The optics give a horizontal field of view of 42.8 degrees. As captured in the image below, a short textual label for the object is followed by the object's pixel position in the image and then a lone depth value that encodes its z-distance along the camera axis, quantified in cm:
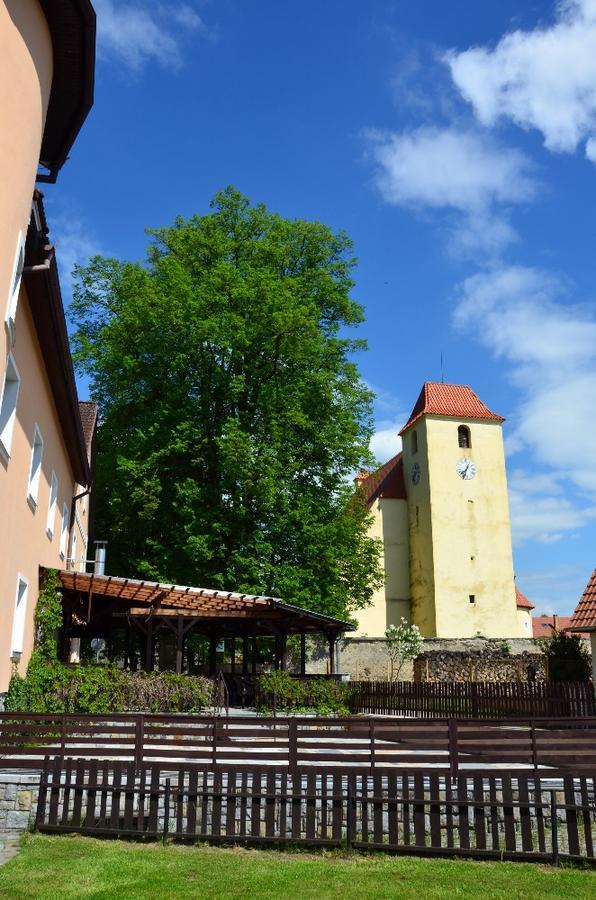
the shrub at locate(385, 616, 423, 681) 3531
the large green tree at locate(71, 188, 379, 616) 2331
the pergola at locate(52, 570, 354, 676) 1644
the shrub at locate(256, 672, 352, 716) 1911
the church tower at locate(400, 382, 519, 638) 4097
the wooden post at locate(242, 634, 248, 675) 2419
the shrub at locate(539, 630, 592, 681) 2359
